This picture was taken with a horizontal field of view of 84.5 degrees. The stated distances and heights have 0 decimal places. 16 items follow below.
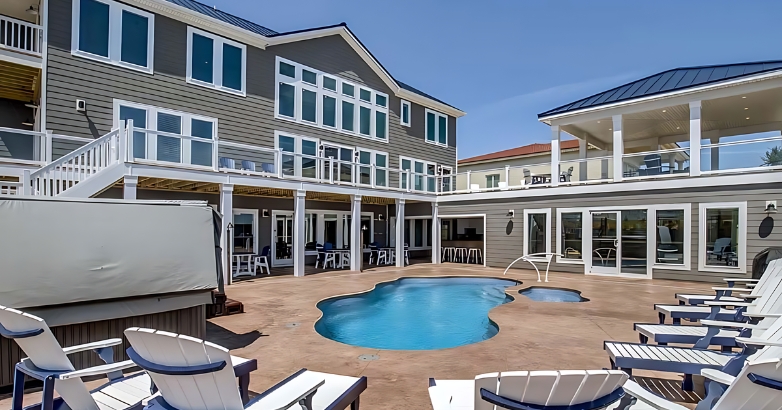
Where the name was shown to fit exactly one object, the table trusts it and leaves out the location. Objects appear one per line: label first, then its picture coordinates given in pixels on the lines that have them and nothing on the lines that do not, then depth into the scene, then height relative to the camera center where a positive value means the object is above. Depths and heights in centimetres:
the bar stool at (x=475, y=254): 1748 -152
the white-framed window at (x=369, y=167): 1496 +168
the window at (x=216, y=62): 1242 +457
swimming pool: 711 -205
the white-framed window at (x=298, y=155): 1274 +177
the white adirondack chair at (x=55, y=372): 258 -101
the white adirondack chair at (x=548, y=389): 191 -78
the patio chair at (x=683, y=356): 345 -118
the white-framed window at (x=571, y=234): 1442 -54
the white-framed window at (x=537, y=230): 1511 -45
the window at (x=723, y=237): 1182 -49
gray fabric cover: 396 -39
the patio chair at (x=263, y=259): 1314 -148
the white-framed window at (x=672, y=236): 1257 -50
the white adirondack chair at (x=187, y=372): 215 -80
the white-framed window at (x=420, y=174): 1706 +166
